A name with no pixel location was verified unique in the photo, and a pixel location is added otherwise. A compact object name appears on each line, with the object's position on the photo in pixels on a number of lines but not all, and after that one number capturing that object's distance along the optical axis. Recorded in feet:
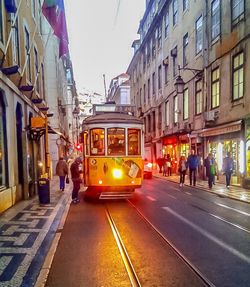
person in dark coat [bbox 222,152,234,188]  51.37
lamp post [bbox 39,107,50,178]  45.24
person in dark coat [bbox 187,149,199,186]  59.22
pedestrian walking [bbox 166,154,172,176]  84.74
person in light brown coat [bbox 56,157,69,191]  54.85
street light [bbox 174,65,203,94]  65.72
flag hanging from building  46.97
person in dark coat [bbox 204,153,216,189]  53.47
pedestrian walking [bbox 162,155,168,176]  85.51
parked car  77.71
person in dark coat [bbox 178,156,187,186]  60.59
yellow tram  40.81
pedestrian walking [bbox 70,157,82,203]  41.89
